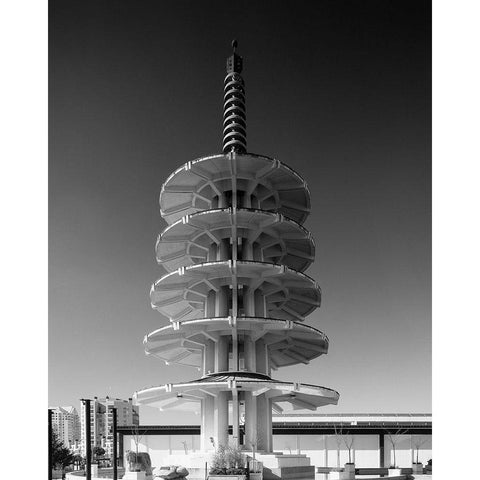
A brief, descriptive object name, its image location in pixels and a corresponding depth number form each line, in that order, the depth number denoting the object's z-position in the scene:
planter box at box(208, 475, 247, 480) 47.75
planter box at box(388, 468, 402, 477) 66.12
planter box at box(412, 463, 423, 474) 72.38
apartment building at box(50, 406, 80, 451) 163.00
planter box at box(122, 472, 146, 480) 52.84
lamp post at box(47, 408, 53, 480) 32.09
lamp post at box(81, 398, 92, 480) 36.32
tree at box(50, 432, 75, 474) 91.38
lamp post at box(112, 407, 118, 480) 40.08
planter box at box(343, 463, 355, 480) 52.30
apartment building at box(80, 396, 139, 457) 165.62
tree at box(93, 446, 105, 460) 117.75
